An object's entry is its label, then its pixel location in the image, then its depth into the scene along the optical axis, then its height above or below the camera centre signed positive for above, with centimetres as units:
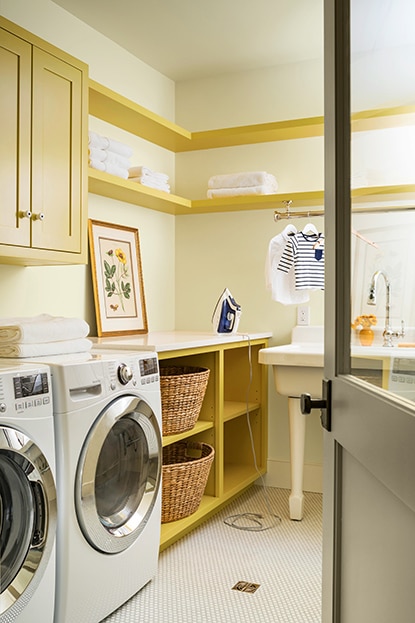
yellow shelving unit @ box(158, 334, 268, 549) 292 -57
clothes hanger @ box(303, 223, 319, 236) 356 +48
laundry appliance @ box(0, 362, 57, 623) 169 -53
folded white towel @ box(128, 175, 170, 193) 334 +71
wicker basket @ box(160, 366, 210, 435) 274 -39
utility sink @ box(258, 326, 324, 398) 310 -29
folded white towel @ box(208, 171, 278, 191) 362 +78
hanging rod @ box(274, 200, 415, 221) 344 +56
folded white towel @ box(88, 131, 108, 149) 292 +81
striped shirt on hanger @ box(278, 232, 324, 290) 347 +29
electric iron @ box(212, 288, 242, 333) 340 -2
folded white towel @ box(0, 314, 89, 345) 212 -6
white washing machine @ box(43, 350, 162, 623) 192 -57
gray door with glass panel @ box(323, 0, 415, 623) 78 -8
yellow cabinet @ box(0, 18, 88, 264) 226 +62
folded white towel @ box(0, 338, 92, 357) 210 -13
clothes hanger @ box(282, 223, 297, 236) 354 +46
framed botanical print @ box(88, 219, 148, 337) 324 +18
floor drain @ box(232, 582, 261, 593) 240 -107
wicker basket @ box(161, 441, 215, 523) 273 -78
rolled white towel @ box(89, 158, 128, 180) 293 +69
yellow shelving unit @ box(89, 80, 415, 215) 306 +102
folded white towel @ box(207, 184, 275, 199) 361 +71
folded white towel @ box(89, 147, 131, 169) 293 +75
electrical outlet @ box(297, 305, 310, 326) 375 -1
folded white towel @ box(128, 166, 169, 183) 335 +76
